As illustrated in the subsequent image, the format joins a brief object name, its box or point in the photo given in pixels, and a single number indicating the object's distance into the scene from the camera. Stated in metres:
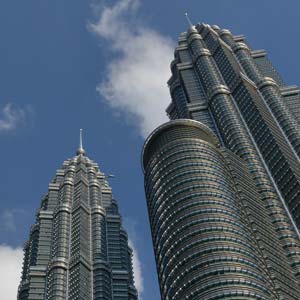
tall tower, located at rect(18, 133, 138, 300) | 187.88
